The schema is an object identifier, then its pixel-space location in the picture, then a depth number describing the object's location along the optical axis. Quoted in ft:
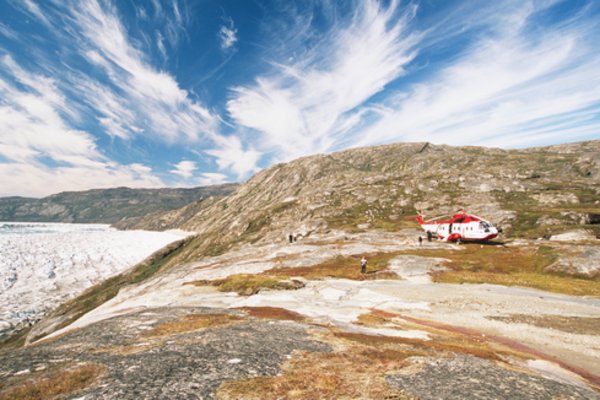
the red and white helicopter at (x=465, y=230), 255.70
